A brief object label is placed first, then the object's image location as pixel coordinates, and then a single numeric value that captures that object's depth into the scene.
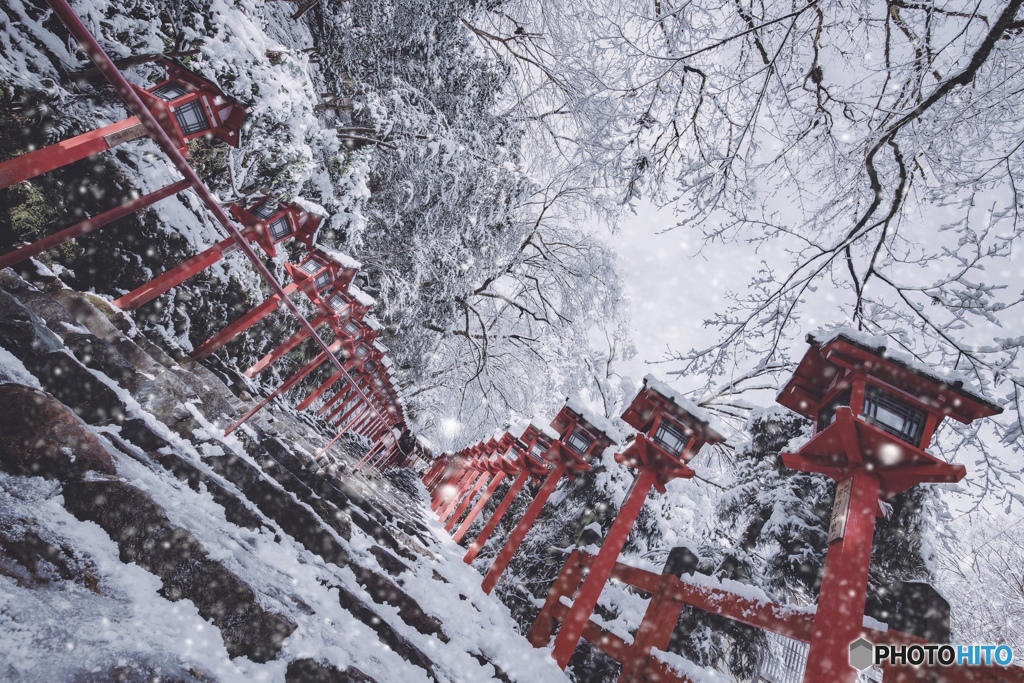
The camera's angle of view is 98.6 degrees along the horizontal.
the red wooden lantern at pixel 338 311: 6.54
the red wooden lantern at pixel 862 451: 2.03
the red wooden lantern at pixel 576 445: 5.15
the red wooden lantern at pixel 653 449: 3.38
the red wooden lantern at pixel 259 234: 4.20
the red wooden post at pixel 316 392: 8.45
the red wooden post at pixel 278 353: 6.49
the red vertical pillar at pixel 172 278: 4.07
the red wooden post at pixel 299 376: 4.92
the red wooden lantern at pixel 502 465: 7.73
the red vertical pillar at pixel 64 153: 2.21
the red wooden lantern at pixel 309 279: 5.31
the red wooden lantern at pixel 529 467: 6.17
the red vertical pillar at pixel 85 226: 2.03
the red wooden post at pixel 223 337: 5.27
